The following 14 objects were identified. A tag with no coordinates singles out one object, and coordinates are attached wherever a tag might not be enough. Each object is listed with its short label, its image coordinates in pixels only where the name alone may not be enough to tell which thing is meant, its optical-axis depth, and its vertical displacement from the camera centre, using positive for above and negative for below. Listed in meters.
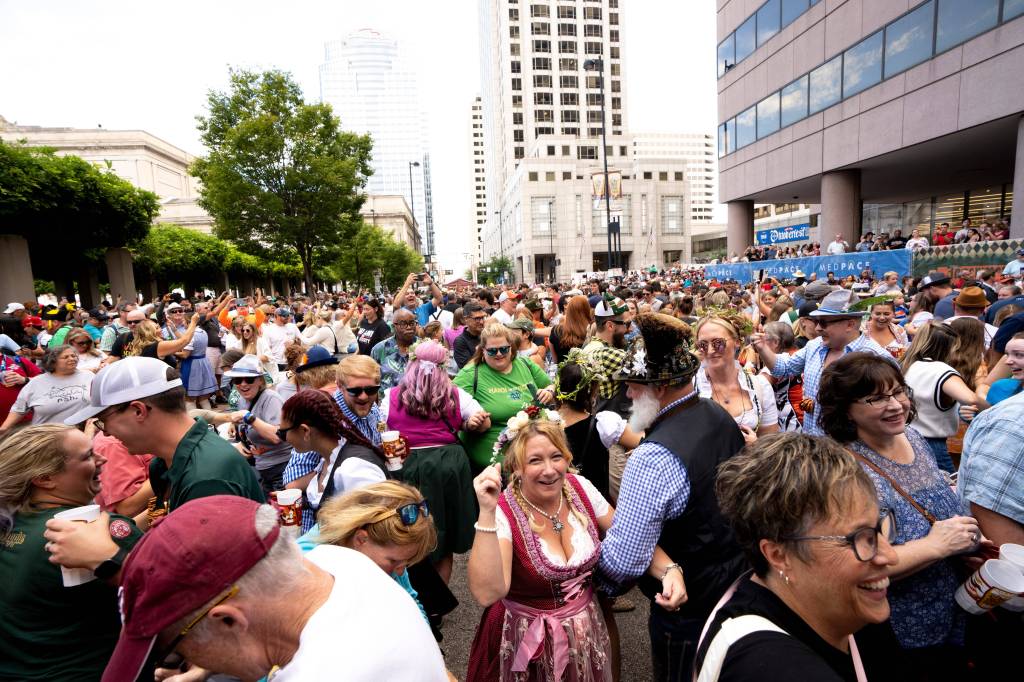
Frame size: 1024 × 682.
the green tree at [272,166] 22.67 +5.66
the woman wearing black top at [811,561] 1.38 -0.85
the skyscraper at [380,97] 150.88 +56.71
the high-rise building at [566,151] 71.56 +19.36
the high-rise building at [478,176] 164.16 +34.25
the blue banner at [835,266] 14.20 -0.13
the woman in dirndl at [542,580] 2.30 -1.38
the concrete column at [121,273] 26.92 +1.20
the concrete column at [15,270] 19.47 +1.18
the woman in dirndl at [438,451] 3.58 -1.26
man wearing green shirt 2.36 -0.69
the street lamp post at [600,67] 18.52 +7.48
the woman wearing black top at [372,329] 8.44 -0.80
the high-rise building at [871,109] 14.98 +5.61
